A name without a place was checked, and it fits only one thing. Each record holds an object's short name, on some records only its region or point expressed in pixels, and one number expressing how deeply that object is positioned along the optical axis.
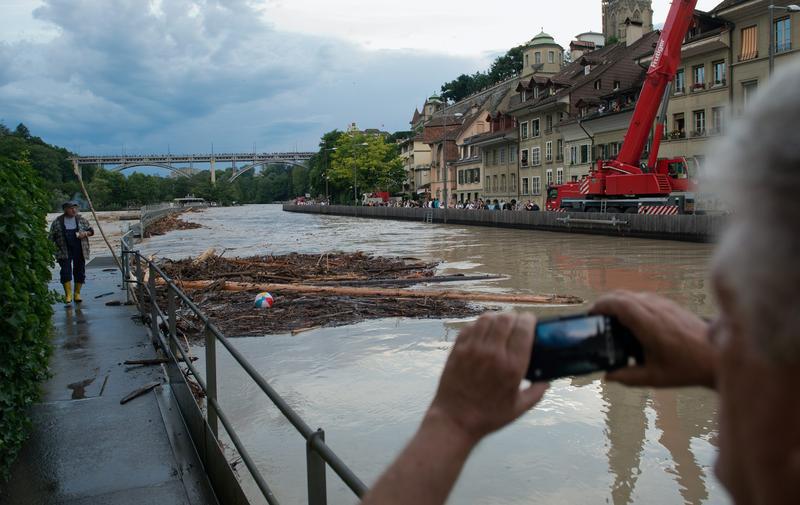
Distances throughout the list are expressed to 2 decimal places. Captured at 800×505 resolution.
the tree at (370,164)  107.69
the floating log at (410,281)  17.00
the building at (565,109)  55.97
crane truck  29.03
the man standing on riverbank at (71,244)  12.36
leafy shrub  4.70
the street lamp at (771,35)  26.74
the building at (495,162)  70.00
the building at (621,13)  100.70
